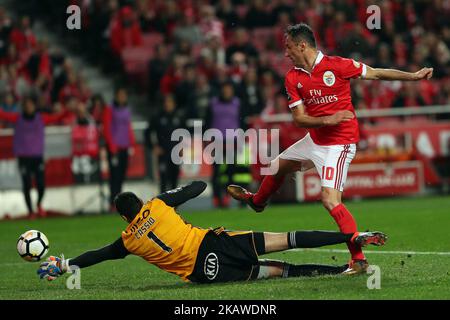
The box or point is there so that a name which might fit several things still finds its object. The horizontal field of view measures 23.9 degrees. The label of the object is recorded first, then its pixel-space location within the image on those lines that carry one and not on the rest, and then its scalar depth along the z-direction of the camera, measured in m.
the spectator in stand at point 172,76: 22.64
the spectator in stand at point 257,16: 25.23
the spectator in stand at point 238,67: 22.08
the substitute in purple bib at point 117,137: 20.09
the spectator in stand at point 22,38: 22.59
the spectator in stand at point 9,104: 20.81
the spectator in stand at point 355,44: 23.67
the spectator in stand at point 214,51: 23.34
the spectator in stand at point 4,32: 22.30
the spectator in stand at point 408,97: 23.20
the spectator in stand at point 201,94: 21.95
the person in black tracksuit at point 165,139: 20.23
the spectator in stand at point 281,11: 25.16
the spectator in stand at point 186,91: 21.95
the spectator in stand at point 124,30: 23.64
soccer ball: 10.27
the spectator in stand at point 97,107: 20.61
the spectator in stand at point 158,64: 22.84
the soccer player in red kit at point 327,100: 10.31
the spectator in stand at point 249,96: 20.78
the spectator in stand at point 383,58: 23.80
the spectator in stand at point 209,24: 24.30
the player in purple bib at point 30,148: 19.50
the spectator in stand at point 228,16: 25.06
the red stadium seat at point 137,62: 23.91
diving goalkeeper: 9.52
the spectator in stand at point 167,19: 24.31
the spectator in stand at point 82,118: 20.47
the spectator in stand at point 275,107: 22.00
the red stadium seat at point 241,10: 25.58
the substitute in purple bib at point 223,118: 20.17
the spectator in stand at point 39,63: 22.05
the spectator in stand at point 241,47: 23.50
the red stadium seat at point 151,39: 24.30
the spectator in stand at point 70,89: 21.66
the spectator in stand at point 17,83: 21.44
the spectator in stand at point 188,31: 23.89
